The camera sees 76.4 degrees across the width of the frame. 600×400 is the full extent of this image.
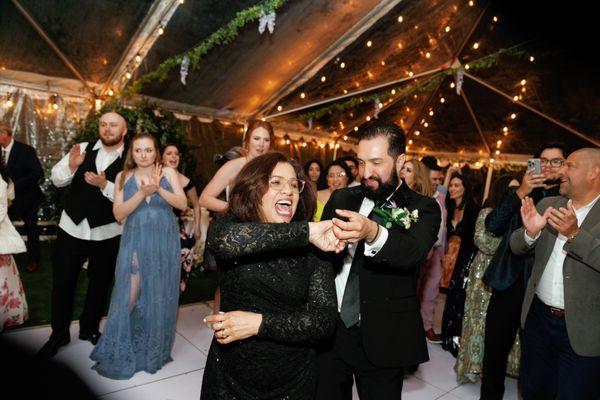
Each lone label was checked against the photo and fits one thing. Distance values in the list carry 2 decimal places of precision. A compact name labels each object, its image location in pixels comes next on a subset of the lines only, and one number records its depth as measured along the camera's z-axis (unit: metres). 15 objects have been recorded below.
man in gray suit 2.26
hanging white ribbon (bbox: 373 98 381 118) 8.93
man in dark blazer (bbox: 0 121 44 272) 5.40
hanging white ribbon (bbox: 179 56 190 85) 6.19
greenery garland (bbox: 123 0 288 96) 5.39
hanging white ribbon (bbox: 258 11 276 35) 5.46
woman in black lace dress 1.48
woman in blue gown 3.14
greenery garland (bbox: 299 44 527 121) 7.64
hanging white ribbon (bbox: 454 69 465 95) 8.14
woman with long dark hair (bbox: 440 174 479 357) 4.14
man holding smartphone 3.03
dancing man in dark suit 1.88
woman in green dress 3.54
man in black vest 3.39
